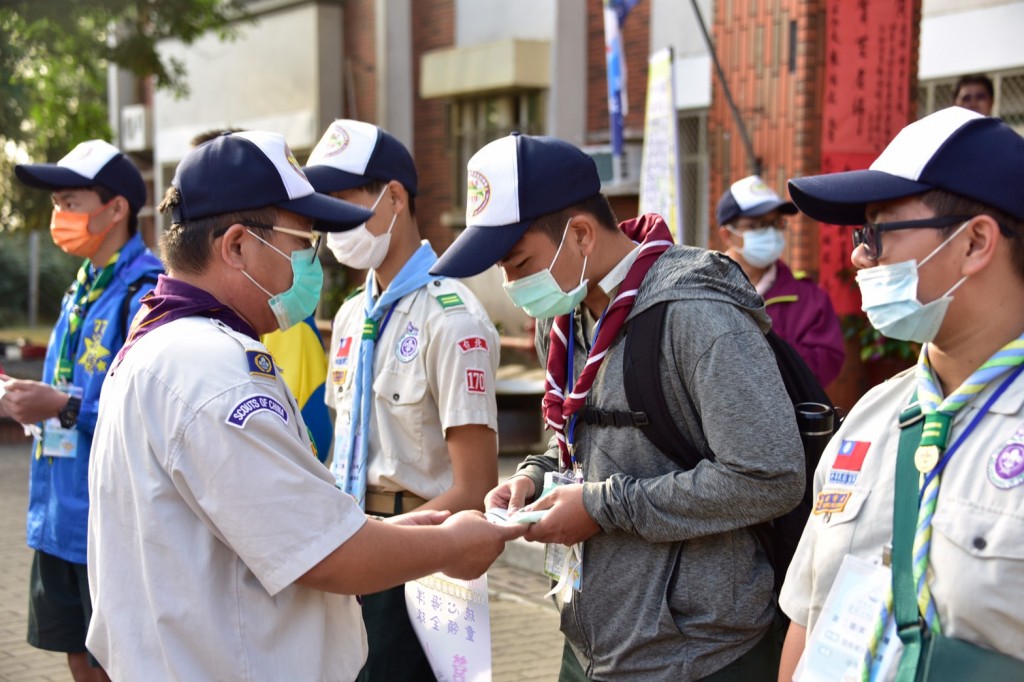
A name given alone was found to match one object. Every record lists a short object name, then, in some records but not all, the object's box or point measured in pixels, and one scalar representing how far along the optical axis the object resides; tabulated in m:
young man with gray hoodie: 2.67
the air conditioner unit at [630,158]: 13.59
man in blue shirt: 4.41
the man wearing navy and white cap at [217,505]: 2.31
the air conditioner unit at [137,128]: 22.91
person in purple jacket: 6.31
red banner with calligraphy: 8.80
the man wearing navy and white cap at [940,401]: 2.00
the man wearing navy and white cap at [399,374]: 3.62
